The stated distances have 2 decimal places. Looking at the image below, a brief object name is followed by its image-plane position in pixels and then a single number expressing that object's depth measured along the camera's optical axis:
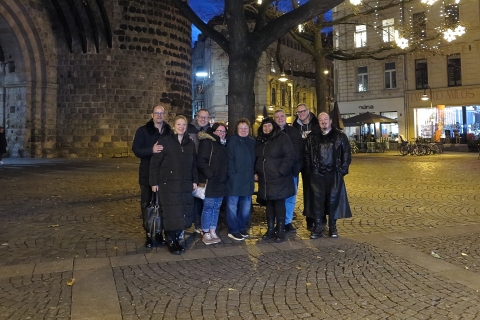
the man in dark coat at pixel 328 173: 6.20
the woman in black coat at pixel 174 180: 5.46
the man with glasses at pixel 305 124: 6.63
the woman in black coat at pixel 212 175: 5.95
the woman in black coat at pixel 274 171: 6.10
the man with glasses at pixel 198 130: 6.53
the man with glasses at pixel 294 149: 6.45
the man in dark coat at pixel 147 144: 5.79
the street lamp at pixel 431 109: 31.32
